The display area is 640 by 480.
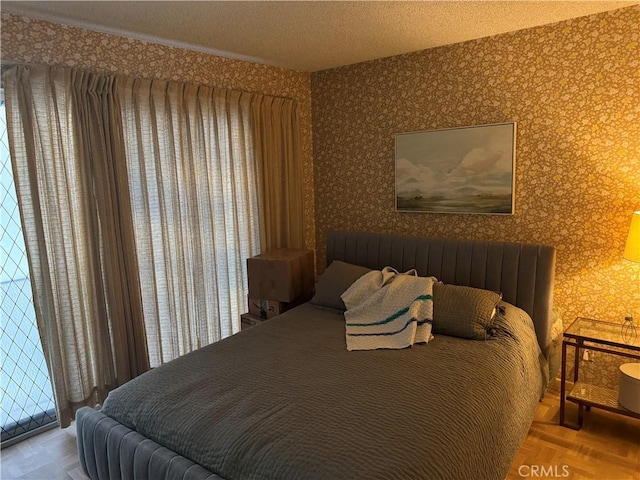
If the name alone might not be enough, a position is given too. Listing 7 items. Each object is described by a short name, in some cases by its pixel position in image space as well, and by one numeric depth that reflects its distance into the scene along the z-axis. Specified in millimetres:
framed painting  3092
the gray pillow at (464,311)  2588
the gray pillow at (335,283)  3201
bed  1637
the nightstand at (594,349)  2518
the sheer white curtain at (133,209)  2529
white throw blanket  2600
